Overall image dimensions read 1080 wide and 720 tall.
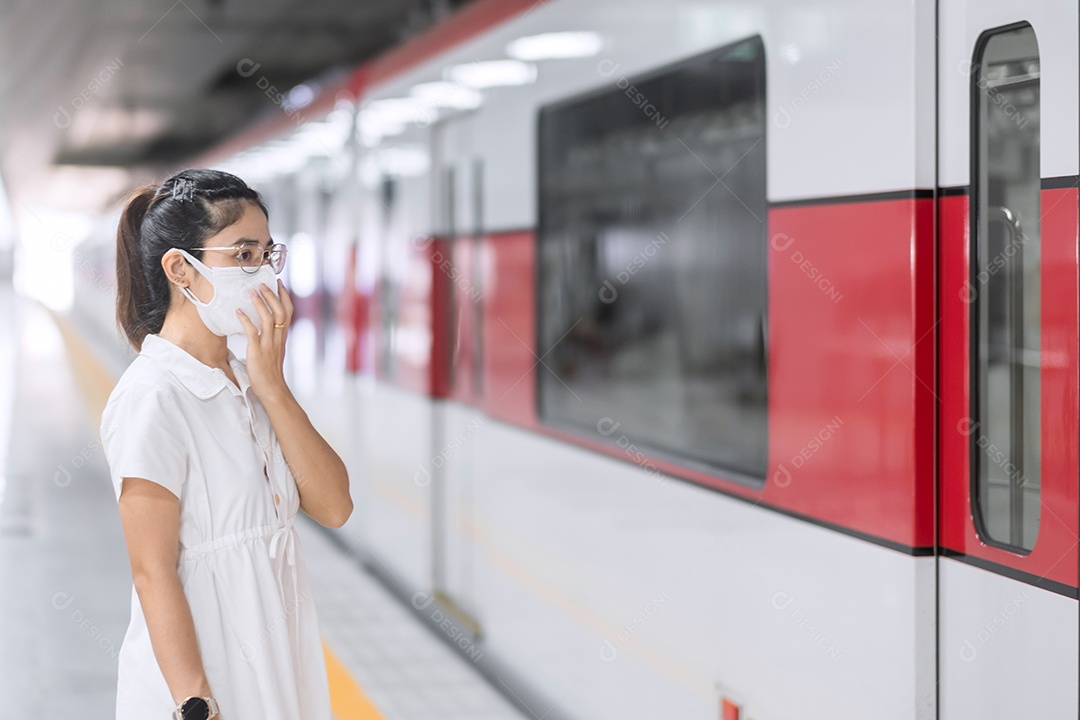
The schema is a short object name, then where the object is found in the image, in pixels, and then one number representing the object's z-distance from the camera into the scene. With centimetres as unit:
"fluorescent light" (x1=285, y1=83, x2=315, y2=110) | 720
